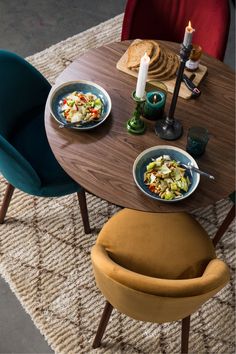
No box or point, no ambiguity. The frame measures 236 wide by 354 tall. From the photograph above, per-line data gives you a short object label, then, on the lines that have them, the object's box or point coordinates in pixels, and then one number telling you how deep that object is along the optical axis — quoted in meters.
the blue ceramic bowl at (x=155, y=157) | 1.37
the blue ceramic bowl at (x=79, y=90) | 1.47
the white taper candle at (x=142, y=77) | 1.27
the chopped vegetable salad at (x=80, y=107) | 1.46
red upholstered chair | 1.84
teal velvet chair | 1.55
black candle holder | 1.45
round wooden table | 1.36
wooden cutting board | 1.56
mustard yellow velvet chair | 1.11
